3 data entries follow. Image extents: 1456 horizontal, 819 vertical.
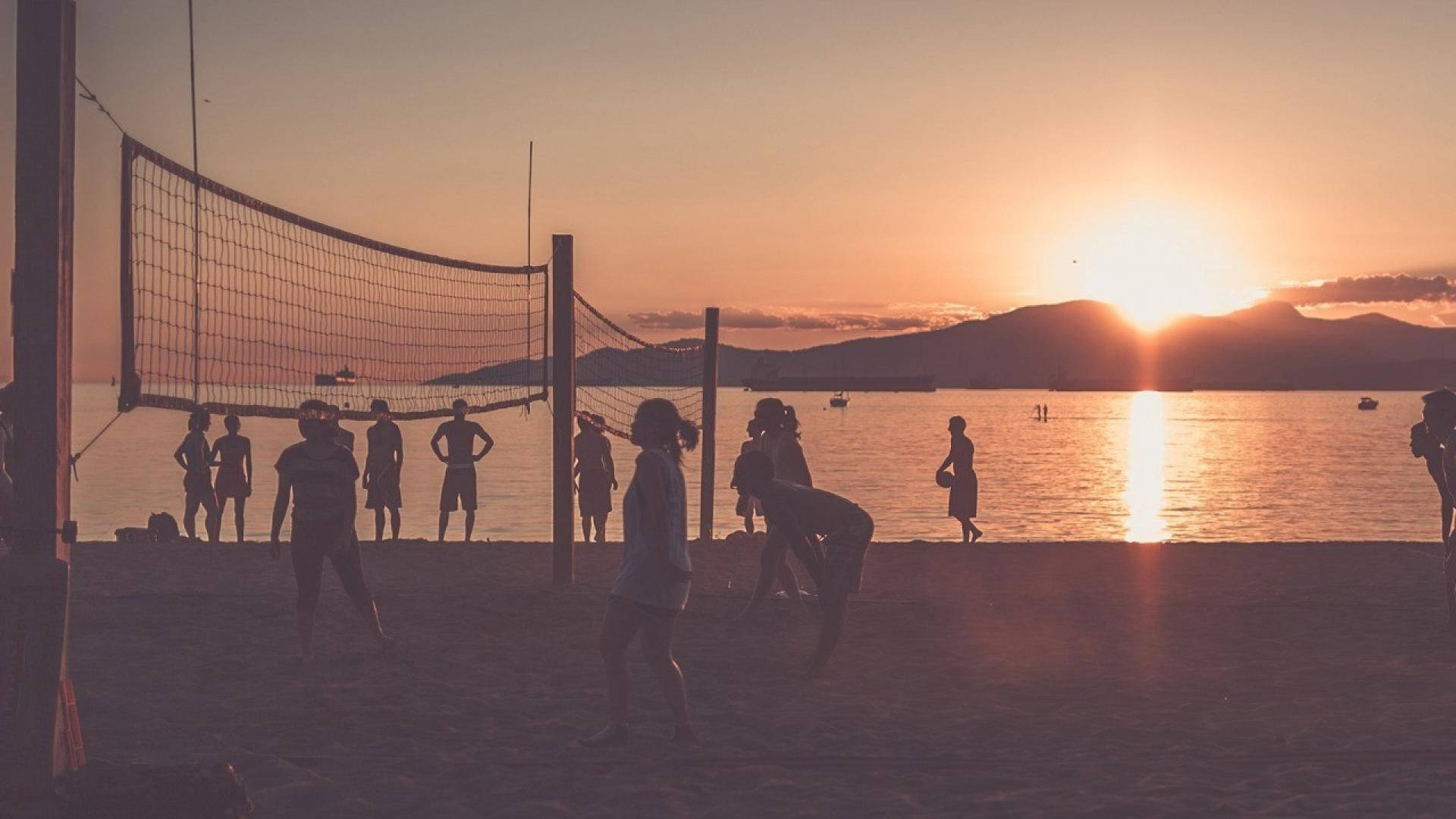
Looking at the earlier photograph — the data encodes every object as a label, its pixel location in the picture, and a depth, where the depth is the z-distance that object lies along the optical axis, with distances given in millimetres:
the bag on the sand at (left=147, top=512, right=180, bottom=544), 18234
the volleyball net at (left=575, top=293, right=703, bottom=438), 12883
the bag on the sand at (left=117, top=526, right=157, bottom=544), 17902
